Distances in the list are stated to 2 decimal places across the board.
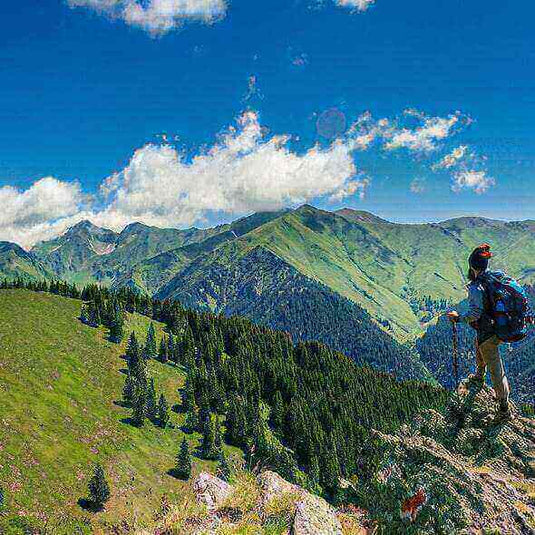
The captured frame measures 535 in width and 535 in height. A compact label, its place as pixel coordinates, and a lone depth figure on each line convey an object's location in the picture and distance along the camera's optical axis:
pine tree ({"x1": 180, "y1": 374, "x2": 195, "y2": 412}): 110.61
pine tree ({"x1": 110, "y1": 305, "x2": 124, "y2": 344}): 132.62
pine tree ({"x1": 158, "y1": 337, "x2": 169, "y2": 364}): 135.88
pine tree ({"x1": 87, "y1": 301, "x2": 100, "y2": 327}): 136.88
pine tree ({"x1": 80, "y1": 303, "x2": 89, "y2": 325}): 136.70
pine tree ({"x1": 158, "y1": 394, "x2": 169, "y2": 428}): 100.31
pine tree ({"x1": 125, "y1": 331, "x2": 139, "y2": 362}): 122.19
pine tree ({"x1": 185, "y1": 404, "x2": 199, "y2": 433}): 104.56
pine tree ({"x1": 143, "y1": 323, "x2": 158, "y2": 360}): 130.98
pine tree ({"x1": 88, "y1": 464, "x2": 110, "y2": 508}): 62.44
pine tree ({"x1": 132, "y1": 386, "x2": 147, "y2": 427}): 93.62
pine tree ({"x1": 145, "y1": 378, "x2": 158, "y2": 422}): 99.56
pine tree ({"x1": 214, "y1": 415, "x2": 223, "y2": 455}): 97.38
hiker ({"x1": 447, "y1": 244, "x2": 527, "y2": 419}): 10.77
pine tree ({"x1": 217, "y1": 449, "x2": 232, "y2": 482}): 85.38
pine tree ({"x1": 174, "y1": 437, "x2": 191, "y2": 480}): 83.12
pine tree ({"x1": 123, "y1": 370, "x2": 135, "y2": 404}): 101.75
